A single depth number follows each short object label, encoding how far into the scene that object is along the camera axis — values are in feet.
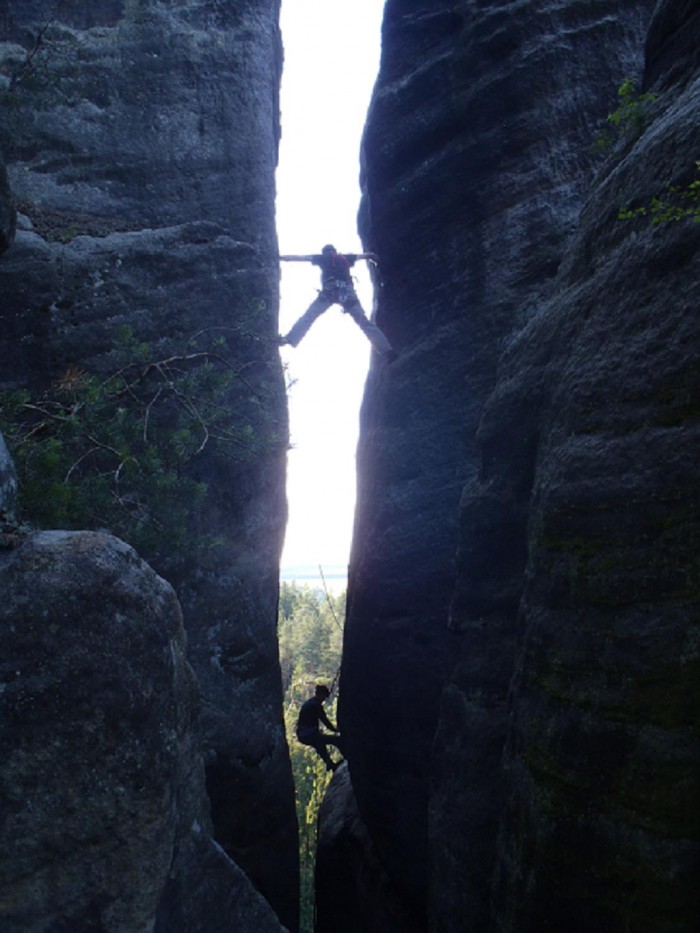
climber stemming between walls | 44.19
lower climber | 44.83
